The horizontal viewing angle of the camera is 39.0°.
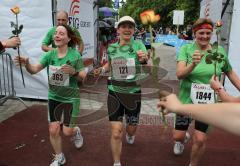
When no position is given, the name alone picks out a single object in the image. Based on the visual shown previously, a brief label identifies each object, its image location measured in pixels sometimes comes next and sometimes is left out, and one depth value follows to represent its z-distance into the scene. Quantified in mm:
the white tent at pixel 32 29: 6539
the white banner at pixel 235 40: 6488
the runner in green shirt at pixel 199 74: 3621
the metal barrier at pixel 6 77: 6789
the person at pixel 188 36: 15648
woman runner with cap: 3730
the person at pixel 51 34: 5316
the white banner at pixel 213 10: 7216
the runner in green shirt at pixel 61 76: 3895
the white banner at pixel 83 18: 7262
